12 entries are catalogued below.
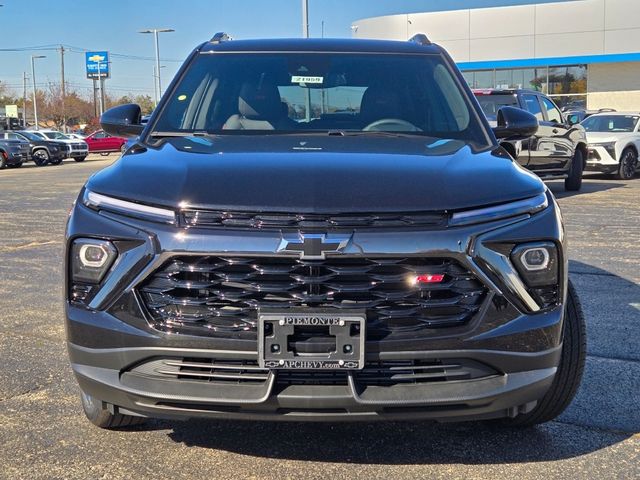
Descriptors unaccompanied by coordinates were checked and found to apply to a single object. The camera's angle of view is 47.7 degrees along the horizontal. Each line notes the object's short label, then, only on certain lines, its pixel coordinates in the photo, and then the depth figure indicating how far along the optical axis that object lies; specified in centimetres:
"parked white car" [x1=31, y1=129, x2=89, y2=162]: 3266
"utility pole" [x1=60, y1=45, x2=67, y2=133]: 7456
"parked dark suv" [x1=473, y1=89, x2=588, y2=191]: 1189
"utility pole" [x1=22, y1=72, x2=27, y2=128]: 7769
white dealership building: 3431
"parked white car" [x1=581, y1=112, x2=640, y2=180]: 1639
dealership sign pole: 7000
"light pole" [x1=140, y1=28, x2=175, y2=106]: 5216
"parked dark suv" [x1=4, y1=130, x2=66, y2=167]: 3088
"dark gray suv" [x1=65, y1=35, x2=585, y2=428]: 245
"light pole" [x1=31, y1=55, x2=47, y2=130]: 8019
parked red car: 4150
